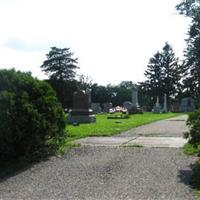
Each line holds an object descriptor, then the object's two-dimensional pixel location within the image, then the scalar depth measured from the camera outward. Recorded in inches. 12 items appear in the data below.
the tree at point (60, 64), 2521.4
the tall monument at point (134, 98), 1500.0
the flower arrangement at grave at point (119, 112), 943.8
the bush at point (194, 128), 254.7
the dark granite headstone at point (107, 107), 1581.0
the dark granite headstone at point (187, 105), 1810.3
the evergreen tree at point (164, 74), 2569.9
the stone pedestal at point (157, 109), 1585.9
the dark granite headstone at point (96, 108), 1450.0
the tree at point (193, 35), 957.4
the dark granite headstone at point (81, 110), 734.2
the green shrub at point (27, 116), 265.3
